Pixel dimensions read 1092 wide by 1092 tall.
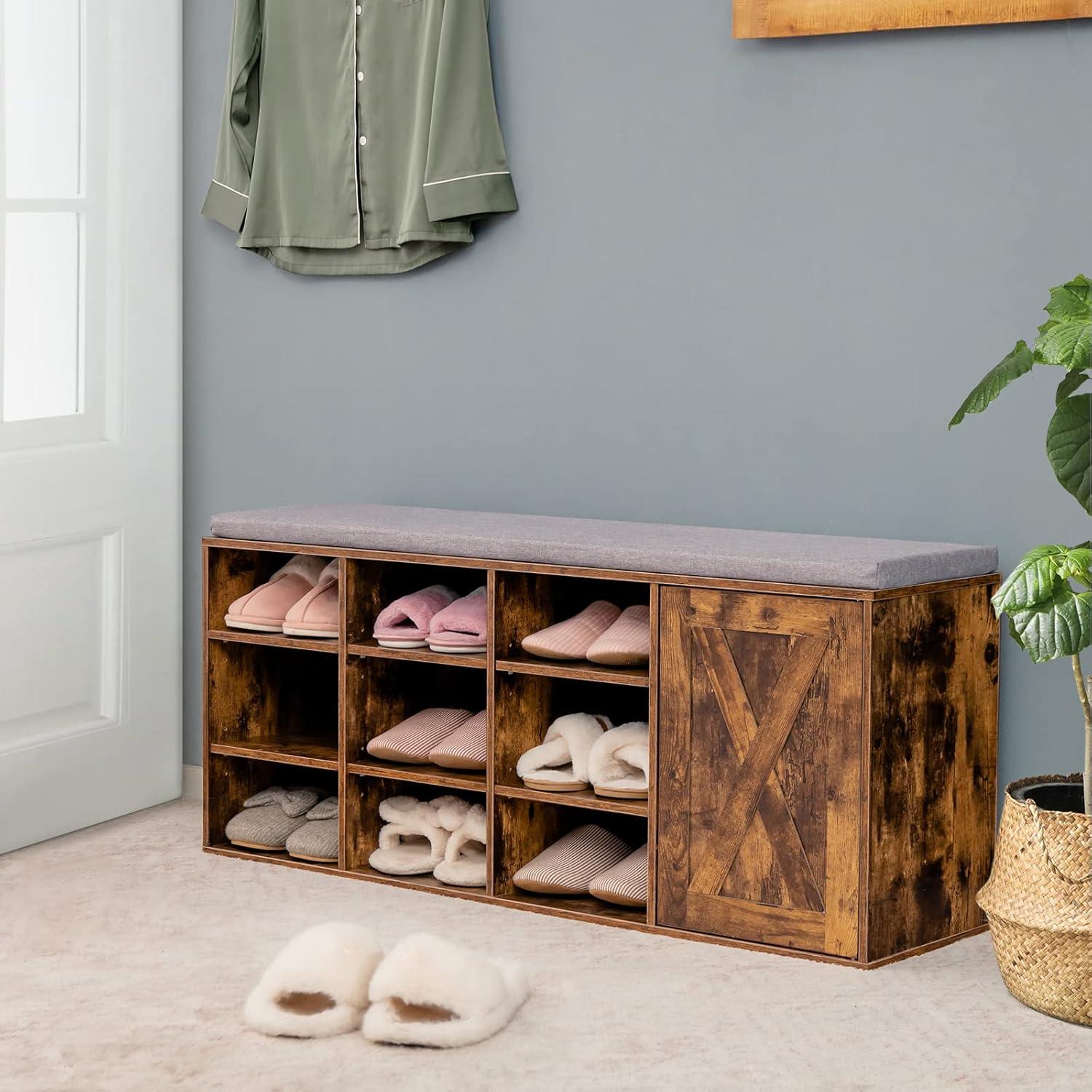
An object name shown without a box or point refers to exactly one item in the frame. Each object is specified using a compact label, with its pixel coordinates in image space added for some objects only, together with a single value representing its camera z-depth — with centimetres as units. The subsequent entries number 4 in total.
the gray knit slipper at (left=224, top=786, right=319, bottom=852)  283
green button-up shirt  282
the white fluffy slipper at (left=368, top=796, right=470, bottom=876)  267
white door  290
